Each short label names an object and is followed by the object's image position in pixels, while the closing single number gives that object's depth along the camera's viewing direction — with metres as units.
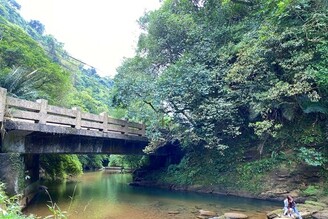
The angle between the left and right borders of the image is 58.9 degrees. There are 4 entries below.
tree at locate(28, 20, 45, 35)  88.19
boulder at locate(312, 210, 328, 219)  10.12
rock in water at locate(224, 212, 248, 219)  10.26
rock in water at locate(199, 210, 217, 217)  10.91
